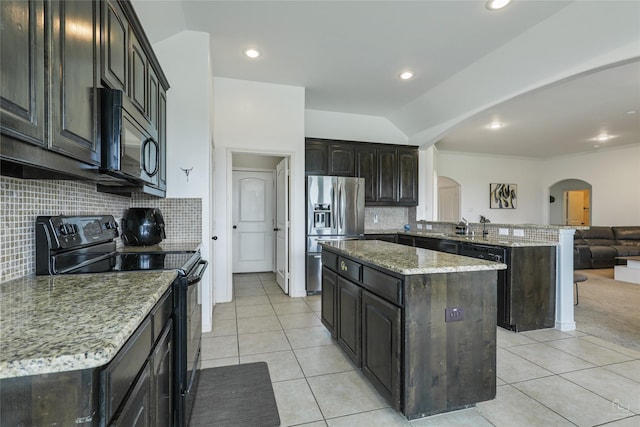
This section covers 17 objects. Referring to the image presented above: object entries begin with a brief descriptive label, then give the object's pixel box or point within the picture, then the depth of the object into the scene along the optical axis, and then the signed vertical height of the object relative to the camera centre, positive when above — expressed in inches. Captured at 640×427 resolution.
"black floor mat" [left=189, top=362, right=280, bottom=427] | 70.1 -47.9
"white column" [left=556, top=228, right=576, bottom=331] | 123.0 -28.1
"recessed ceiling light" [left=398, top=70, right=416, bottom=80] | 156.9 +72.5
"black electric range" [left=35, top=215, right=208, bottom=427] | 55.1 -11.1
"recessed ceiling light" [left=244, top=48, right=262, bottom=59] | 135.2 +72.3
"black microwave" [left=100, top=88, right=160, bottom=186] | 53.2 +14.8
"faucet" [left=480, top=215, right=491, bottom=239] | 154.8 -8.8
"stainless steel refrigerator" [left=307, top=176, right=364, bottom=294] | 177.2 -0.5
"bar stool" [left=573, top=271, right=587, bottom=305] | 136.2 -29.9
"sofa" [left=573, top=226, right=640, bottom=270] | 253.8 -28.8
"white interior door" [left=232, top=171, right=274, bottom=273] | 235.8 -7.0
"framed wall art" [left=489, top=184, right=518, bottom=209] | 337.1 +18.3
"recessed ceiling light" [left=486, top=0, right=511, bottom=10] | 101.8 +71.0
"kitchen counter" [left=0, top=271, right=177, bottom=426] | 23.2 -11.6
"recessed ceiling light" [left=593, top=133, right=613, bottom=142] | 256.8 +65.1
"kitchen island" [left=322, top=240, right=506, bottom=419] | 66.4 -27.5
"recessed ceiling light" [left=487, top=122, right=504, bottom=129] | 227.3 +66.7
